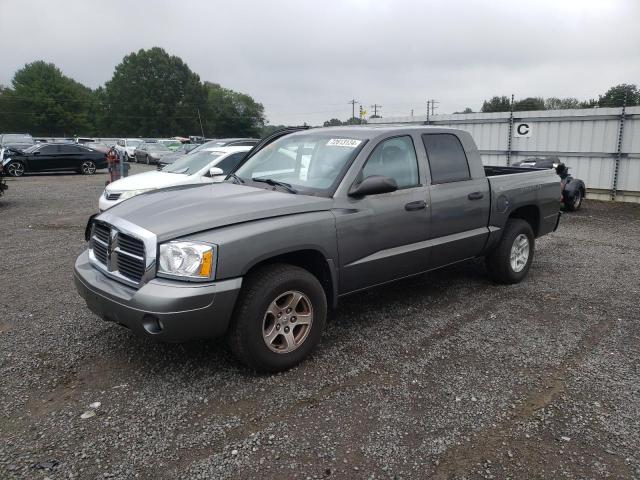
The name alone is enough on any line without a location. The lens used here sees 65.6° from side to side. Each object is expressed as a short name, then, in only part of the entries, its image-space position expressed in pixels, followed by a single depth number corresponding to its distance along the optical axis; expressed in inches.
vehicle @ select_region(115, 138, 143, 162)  1336.1
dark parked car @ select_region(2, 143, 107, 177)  827.4
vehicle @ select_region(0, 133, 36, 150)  1221.8
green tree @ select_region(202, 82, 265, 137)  3646.7
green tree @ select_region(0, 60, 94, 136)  3129.9
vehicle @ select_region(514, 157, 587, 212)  478.3
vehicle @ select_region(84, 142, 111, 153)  1213.1
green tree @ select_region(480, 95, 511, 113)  2835.1
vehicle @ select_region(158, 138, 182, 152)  1274.0
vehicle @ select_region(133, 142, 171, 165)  1205.7
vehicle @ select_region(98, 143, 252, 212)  342.3
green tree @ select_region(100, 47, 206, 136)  3398.1
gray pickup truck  129.6
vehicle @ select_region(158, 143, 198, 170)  528.2
